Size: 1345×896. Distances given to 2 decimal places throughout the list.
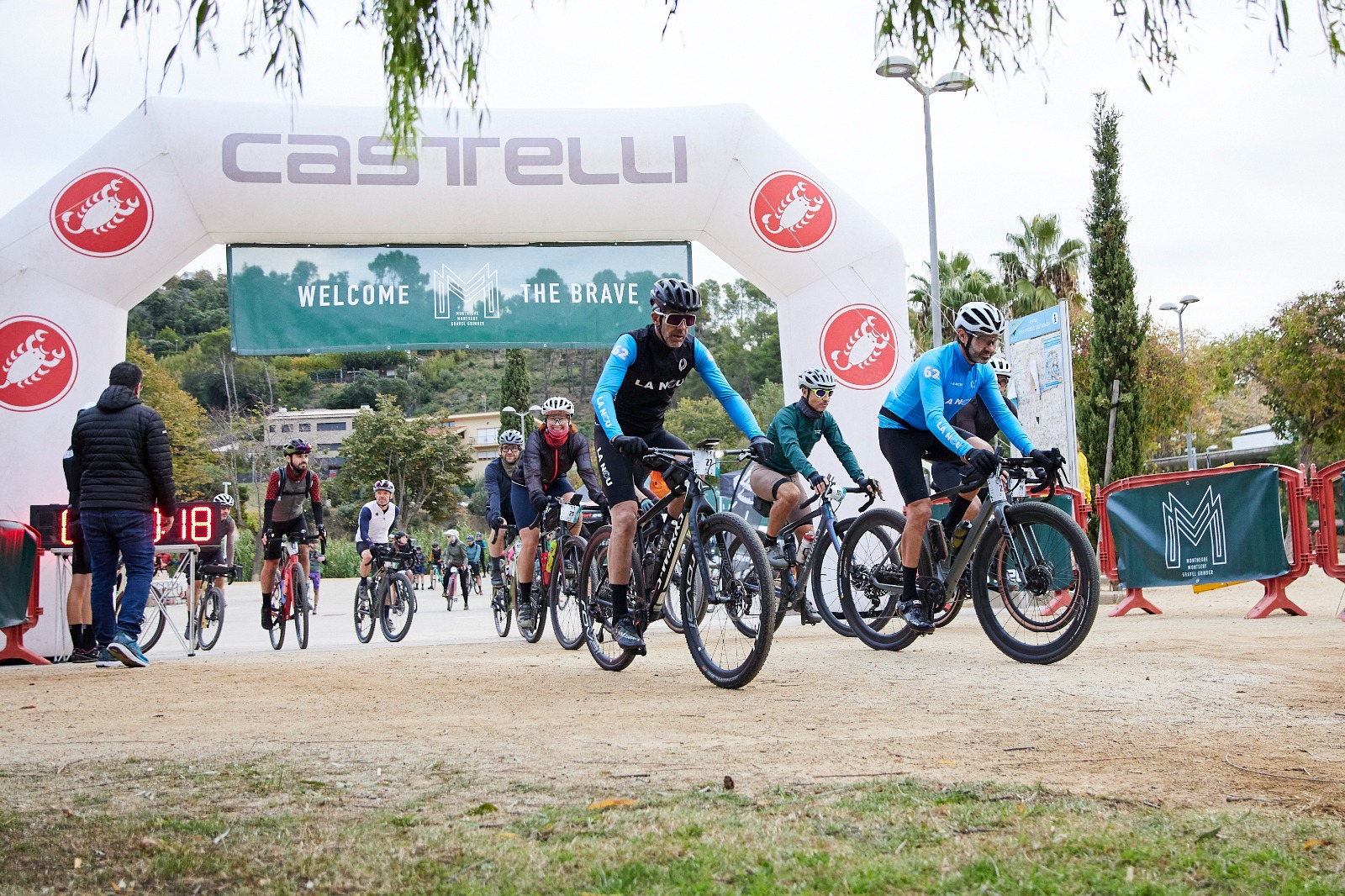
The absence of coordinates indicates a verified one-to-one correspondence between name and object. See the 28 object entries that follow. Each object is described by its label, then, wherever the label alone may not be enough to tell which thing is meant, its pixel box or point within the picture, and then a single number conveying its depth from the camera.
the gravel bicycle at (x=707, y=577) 5.87
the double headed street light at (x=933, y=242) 18.02
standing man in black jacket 8.52
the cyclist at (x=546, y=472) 10.29
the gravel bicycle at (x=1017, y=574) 6.48
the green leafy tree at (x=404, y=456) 73.06
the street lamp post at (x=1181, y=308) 44.47
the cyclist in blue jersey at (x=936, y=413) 7.12
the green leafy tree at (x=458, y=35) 3.60
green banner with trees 13.19
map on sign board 15.28
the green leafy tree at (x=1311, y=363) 34.88
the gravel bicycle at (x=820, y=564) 8.75
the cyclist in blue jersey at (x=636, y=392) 6.35
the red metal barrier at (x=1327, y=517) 11.02
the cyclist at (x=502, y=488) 12.05
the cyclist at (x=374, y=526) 12.86
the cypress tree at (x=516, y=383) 62.34
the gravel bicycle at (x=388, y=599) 12.40
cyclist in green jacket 9.10
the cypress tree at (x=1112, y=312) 29.86
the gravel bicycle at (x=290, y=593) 11.59
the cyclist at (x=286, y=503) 11.55
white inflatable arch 11.48
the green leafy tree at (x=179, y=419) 61.78
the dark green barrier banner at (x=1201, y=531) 11.49
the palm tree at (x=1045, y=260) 43.09
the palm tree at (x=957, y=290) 40.03
